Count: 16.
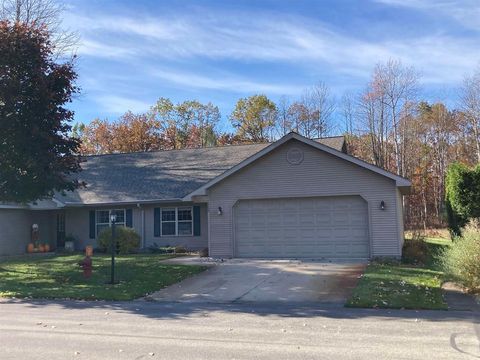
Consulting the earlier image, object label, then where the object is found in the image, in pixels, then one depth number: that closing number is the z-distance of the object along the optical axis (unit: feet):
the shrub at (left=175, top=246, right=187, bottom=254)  77.97
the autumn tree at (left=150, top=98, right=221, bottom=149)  172.45
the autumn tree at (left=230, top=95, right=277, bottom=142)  171.42
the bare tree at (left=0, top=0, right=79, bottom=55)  93.81
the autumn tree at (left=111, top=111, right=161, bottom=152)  166.20
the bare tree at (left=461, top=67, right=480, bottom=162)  149.07
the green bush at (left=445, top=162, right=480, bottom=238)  68.44
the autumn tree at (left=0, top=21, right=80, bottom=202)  52.65
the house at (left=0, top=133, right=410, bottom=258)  63.87
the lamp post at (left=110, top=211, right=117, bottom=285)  49.96
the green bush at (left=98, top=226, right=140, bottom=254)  76.43
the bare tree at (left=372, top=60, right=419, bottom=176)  152.35
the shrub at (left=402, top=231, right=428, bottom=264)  62.59
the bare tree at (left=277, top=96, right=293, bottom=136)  167.63
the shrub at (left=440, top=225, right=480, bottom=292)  40.96
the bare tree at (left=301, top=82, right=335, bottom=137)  165.31
